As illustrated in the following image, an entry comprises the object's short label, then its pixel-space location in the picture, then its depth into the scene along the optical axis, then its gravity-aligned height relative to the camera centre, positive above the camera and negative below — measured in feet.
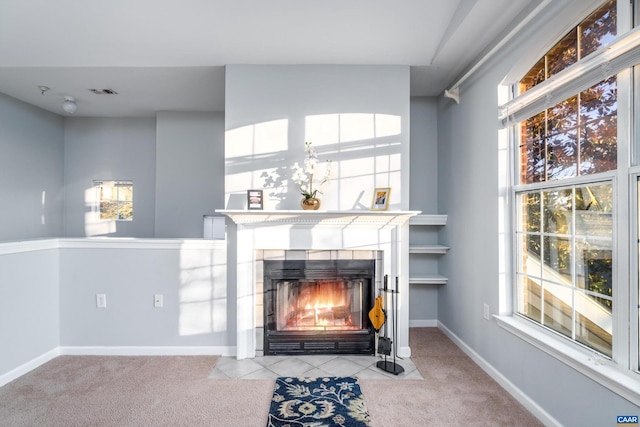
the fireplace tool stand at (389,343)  8.25 -3.42
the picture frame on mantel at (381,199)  9.04 +0.50
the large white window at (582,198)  4.93 +0.34
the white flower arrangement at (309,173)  9.03 +1.25
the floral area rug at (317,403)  6.25 -4.08
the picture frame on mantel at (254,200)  9.10 +0.46
